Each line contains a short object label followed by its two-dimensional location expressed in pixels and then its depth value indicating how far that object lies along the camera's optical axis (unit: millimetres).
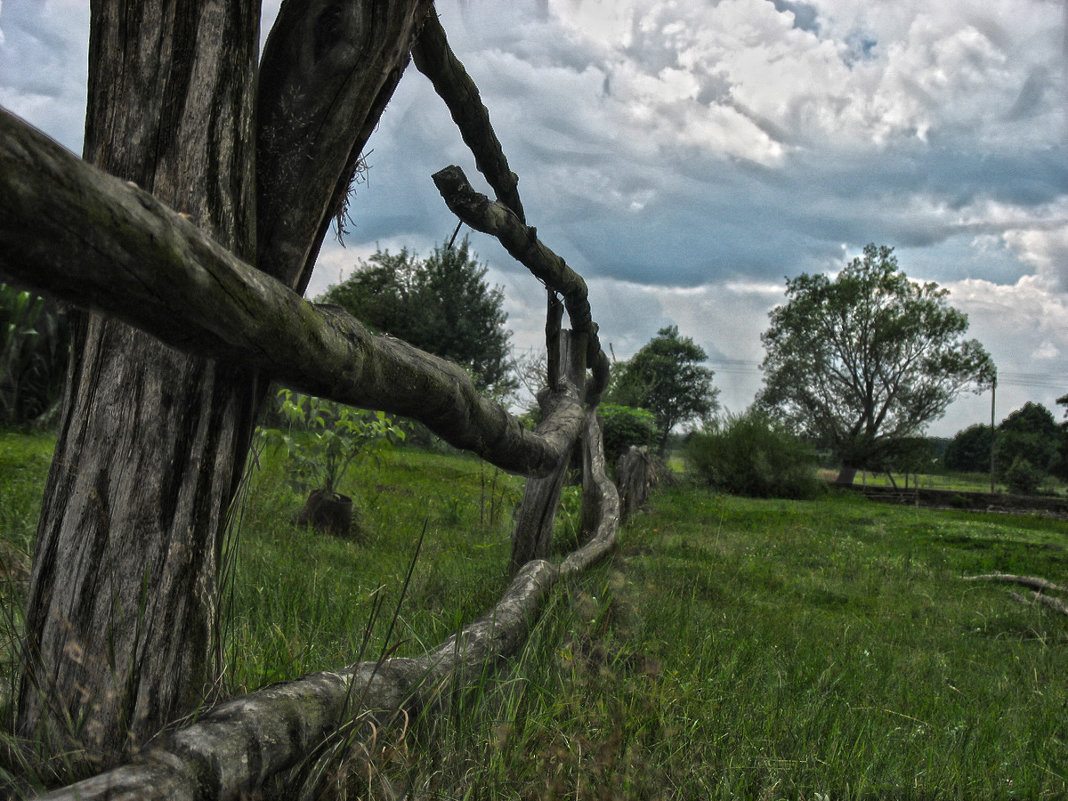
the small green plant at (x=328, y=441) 6352
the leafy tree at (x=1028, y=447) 36656
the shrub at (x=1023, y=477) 36219
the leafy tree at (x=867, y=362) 36094
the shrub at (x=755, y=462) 20562
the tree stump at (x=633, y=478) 9727
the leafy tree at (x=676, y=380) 62688
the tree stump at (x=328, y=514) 6094
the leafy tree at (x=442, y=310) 30703
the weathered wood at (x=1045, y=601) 6395
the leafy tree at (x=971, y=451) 53281
